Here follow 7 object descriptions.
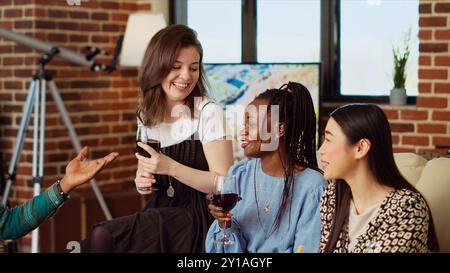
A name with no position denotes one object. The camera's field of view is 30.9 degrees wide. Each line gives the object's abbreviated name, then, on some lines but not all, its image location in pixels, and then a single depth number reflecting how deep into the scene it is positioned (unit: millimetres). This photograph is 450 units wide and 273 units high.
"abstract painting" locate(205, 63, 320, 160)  3900
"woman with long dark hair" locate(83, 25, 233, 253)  2344
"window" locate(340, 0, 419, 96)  4027
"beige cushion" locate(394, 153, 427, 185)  2141
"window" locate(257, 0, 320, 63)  4375
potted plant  3910
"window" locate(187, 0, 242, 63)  4621
